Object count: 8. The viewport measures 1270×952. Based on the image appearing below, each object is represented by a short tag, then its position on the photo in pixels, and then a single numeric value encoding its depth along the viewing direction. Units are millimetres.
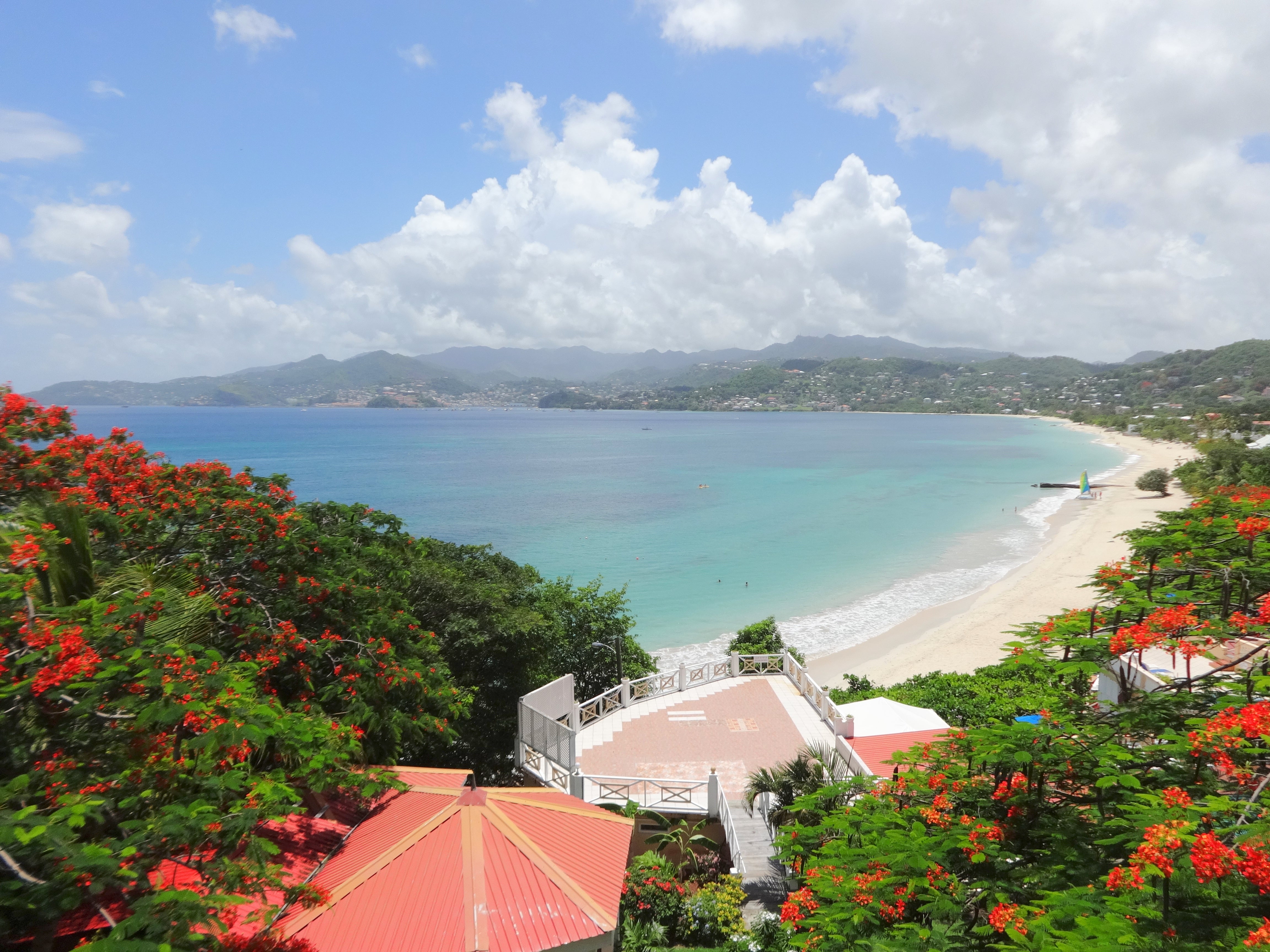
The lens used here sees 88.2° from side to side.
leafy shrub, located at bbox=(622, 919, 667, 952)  7215
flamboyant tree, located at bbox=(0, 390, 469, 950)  4039
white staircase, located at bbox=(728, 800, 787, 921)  8141
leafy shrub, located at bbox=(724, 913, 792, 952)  6926
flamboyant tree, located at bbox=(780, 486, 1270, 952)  3537
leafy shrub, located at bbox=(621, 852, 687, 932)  7716
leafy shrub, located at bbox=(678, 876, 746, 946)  7332
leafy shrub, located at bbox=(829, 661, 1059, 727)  13914
